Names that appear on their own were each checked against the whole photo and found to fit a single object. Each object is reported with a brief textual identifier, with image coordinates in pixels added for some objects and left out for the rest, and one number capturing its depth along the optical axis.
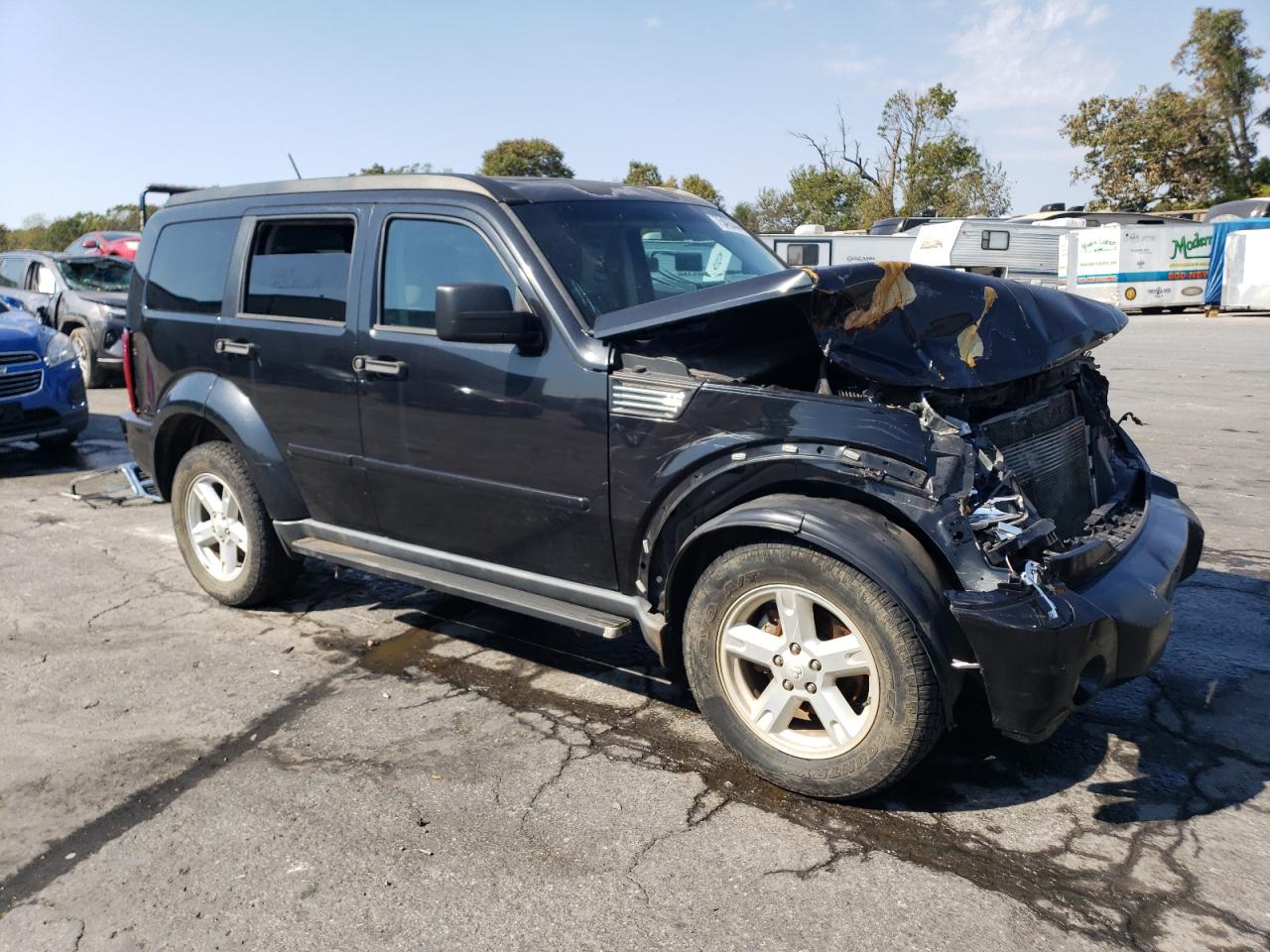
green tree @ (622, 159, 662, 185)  58.70
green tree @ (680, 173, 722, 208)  53.38
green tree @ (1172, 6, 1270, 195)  44.56
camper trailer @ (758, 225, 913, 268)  22.50
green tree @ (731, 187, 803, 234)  56.94
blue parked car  8.68
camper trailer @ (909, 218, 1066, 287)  23.77
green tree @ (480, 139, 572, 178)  61.12
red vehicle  19.12
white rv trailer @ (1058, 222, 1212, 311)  25.17
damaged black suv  3.00
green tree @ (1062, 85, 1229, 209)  42.34
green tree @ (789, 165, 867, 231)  48.22
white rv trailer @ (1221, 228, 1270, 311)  23.55
